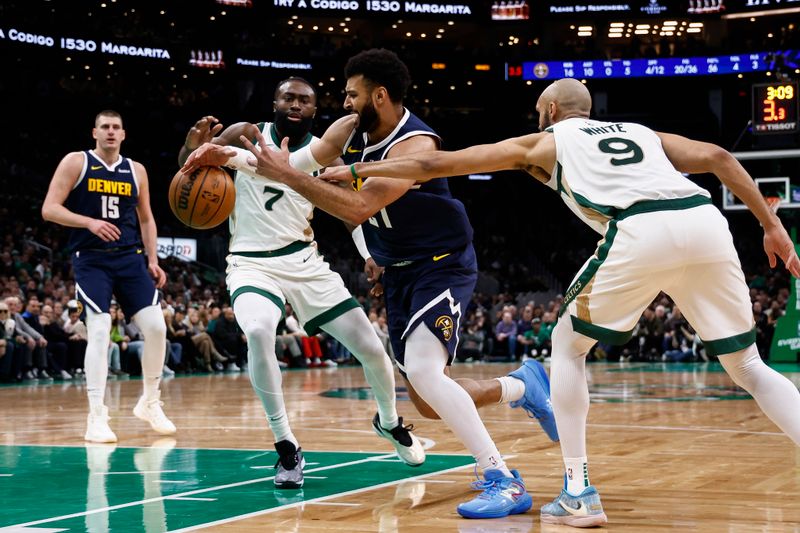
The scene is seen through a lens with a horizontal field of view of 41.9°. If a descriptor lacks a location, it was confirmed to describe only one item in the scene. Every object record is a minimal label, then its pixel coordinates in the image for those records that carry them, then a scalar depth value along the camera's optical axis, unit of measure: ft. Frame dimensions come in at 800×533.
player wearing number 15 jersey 24.44
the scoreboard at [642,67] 120.16
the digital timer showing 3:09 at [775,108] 56.39
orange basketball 17.42
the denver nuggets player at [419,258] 14.71
